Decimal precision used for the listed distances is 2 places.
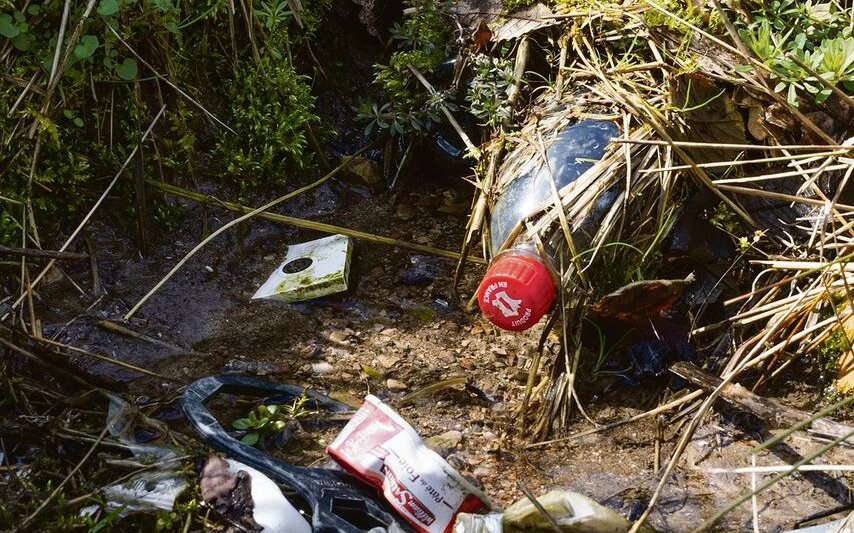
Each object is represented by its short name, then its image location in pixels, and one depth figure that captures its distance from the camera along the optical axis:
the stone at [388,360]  2.57
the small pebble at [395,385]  2.49
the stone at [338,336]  2.64
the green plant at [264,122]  2.93
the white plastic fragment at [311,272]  2.73
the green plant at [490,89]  2.86
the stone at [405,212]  3.10
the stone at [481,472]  2.24
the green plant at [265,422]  2.17
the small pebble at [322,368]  2.51
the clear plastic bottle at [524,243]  2.25
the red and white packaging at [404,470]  1.95
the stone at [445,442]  2.30
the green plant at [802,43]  2.39
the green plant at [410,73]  3.06
